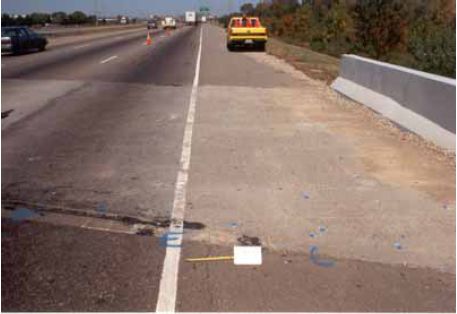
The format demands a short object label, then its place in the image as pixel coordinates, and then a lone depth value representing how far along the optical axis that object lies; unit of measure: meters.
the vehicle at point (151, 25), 117.47
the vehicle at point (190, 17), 158.62
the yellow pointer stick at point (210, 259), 5.24
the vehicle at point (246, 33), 37.03
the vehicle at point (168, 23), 112.06
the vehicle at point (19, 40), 33.25
